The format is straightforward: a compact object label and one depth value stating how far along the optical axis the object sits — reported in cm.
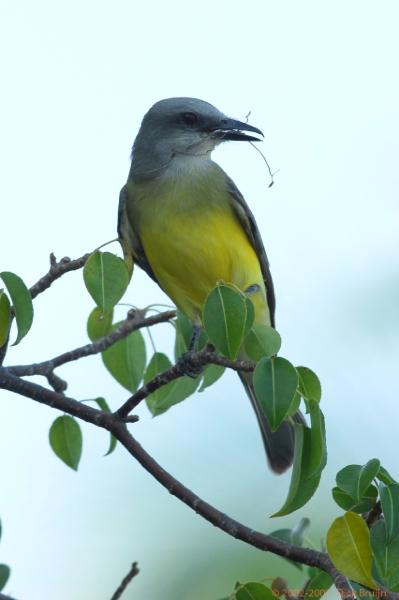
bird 852
